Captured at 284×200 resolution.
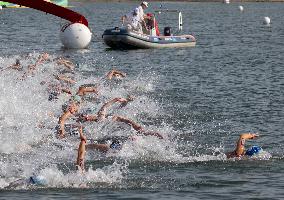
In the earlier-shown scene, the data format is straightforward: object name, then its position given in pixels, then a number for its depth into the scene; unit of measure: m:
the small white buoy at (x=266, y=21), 97.93
